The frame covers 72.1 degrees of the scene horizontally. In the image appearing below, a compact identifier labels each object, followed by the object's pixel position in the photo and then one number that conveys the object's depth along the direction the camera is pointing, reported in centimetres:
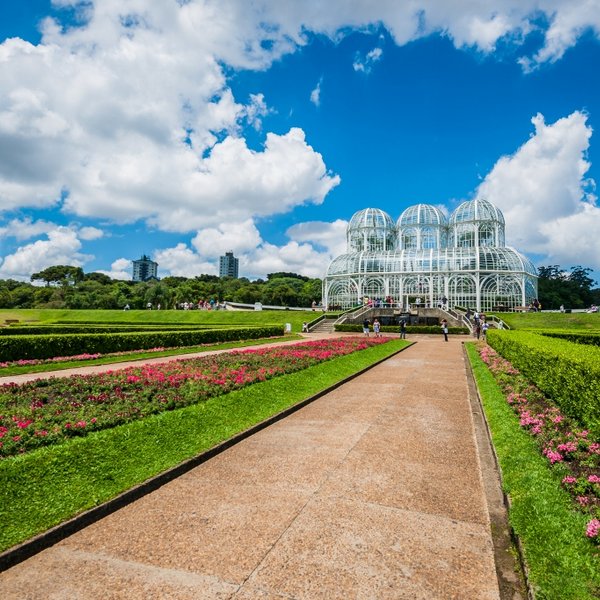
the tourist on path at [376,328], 3083
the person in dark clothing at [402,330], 3188
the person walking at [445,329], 3105
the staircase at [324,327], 4028
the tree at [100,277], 11319
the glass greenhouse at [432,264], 4694
